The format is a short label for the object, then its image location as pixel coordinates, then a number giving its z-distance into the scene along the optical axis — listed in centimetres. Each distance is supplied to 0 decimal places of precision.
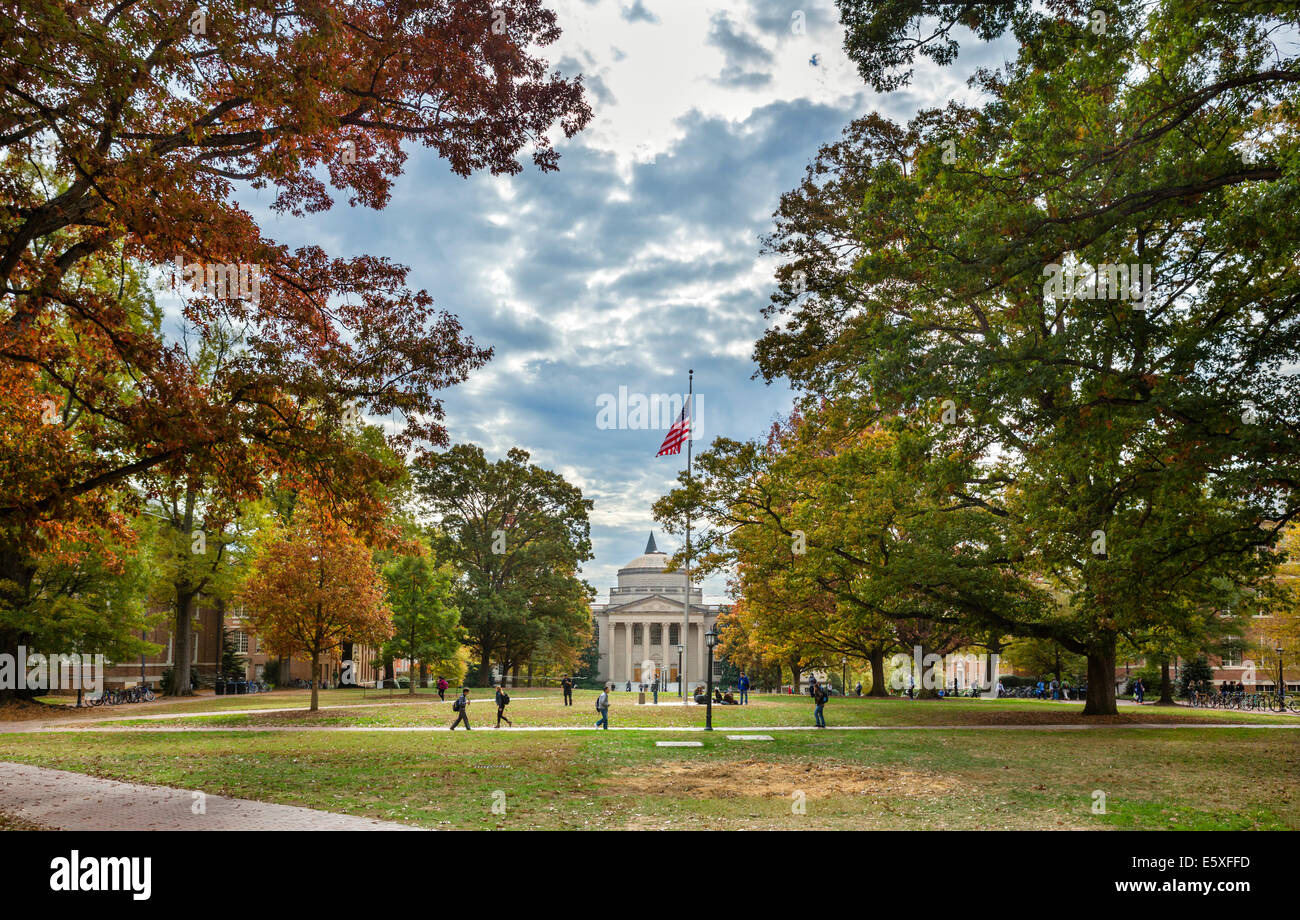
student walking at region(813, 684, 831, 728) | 2520
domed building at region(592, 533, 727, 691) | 11744
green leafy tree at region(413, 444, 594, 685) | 5928
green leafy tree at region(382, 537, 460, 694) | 4459
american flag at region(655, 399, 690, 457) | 3453
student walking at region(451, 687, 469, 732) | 2456
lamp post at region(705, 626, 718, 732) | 2380
